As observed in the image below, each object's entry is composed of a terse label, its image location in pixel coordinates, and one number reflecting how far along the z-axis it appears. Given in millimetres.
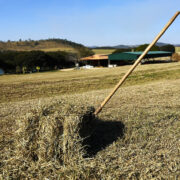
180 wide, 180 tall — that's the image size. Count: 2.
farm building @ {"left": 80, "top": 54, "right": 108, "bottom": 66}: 46350
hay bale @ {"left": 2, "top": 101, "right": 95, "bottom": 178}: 3420
